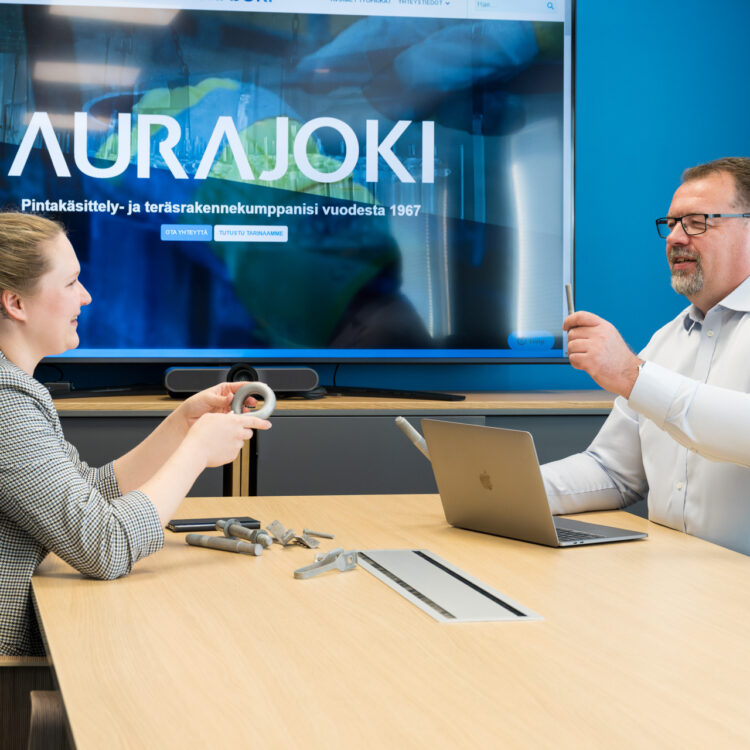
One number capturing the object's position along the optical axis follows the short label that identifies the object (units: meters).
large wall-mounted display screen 3.38
